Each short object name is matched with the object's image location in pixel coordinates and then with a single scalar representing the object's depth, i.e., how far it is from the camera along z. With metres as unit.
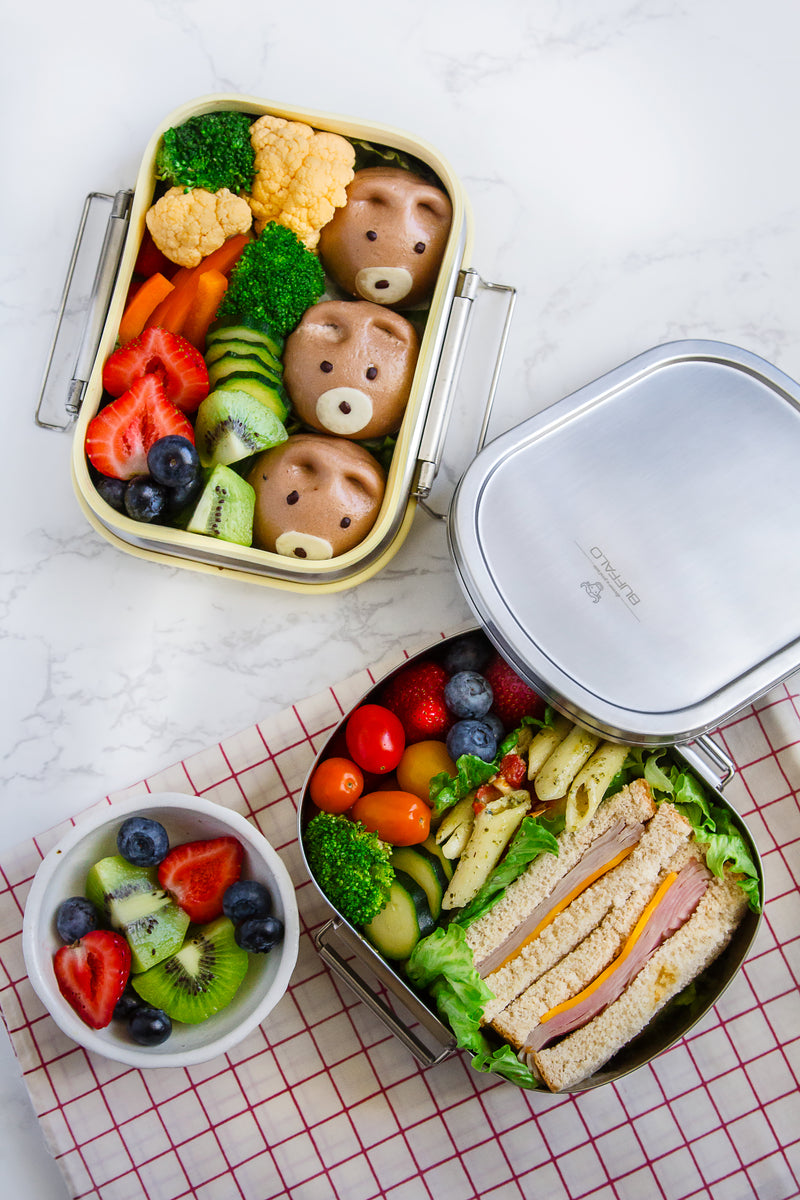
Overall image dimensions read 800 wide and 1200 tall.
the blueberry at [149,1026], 0.66
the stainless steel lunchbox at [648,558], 0.67
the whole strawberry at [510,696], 0.69
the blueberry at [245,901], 0.66
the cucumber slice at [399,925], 0.66
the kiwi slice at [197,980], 0.66
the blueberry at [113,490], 0.68
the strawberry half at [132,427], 0.67
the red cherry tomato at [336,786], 0.67
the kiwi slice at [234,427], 0.67
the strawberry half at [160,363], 0.68
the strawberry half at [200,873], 0.67
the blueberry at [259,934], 0.66
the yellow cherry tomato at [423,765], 0.68
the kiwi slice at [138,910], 0.66
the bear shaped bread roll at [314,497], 0.68
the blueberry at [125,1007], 0.66
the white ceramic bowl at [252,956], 0.65
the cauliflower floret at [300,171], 0.68
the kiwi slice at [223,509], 0.67
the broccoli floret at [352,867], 0.65
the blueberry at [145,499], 0.67
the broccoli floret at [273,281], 0.68
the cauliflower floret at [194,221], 0.68
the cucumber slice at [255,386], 0.68
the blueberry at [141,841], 0.66
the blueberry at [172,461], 0.66
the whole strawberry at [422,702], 0.68
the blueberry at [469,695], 0.67
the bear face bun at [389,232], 0.69
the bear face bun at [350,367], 0.69
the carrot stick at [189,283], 0.69
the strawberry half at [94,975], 0.65
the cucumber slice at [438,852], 0.68
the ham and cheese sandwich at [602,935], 0.67
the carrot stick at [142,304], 0.69
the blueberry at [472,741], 0.67
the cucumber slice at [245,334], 0.69
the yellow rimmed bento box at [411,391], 0.68
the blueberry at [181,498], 0.67
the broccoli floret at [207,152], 0.68
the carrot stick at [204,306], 0.69
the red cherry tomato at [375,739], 0.67
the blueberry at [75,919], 0.66
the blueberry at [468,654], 0.69
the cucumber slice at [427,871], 0.67
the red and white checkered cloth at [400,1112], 0.69
